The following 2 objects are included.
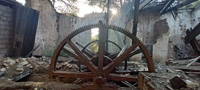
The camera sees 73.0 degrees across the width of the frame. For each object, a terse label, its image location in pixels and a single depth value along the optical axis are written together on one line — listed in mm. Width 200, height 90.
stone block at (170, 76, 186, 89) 1667
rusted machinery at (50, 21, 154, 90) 2576
